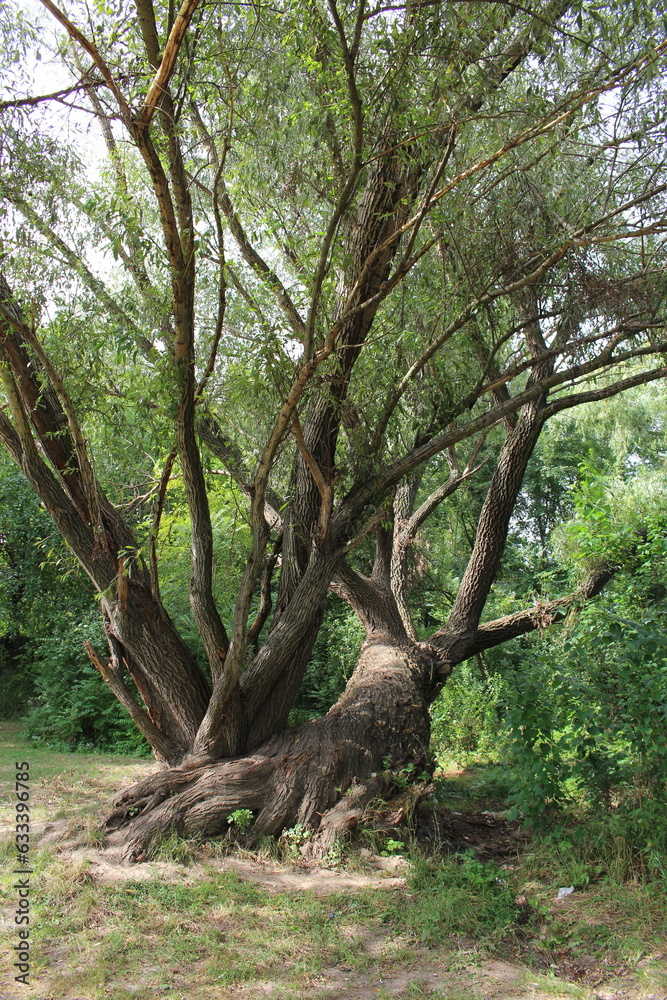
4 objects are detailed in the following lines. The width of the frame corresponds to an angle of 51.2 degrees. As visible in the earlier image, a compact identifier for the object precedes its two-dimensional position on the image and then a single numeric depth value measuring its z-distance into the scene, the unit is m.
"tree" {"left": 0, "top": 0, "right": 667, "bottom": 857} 3.84
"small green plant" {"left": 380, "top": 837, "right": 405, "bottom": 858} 4.45
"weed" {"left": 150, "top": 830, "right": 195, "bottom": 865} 4.22
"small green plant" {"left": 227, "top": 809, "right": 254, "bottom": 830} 4.48
